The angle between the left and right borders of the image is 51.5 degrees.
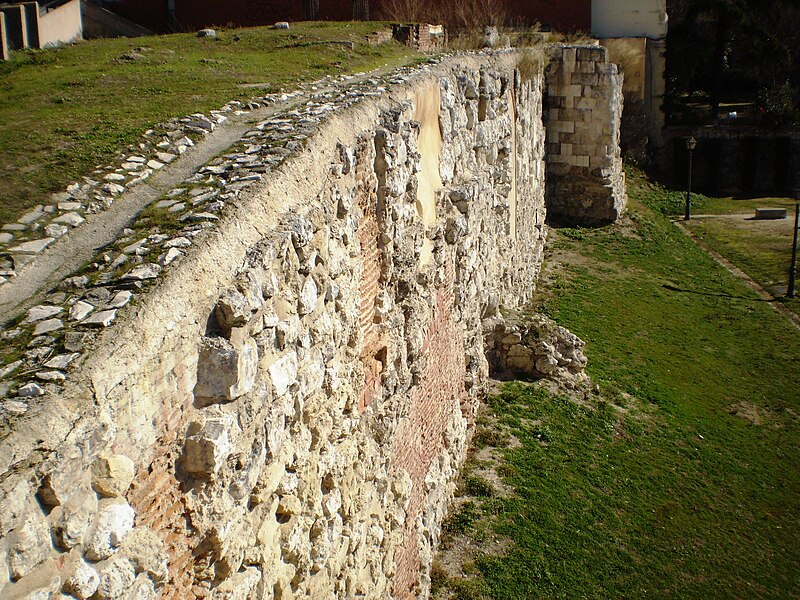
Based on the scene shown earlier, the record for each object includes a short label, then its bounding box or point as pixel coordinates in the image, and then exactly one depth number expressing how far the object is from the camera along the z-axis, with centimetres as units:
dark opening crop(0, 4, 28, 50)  1193
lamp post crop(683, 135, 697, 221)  2083
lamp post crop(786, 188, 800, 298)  1614
